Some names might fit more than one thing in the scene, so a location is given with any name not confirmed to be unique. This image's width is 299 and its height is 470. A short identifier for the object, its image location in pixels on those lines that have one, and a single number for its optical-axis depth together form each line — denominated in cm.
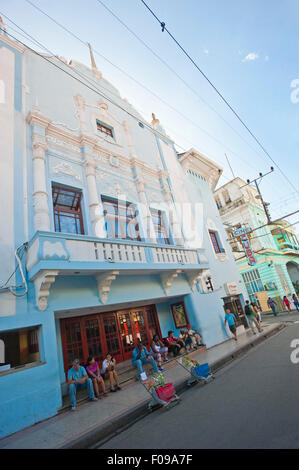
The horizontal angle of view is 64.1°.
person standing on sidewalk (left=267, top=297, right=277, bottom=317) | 2006
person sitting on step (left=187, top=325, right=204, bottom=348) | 1108
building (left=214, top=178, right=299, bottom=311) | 2458
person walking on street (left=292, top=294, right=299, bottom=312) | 1994
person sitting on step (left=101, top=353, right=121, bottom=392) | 756
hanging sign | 1761
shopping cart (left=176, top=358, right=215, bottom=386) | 686
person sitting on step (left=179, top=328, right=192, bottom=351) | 1101
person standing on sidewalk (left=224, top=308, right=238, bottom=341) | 1260
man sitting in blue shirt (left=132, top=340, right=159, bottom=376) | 861
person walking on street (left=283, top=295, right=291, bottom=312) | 2131
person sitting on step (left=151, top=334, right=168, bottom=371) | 930
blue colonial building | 664
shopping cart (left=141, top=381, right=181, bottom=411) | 555
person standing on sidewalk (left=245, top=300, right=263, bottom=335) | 1320
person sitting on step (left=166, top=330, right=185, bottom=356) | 1062
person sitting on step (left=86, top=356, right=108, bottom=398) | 718
